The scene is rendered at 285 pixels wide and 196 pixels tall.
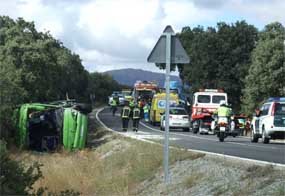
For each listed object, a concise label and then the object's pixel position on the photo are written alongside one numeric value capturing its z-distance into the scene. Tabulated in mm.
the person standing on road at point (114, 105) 65438
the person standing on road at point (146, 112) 57219
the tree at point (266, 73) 56988
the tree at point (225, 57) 76062
